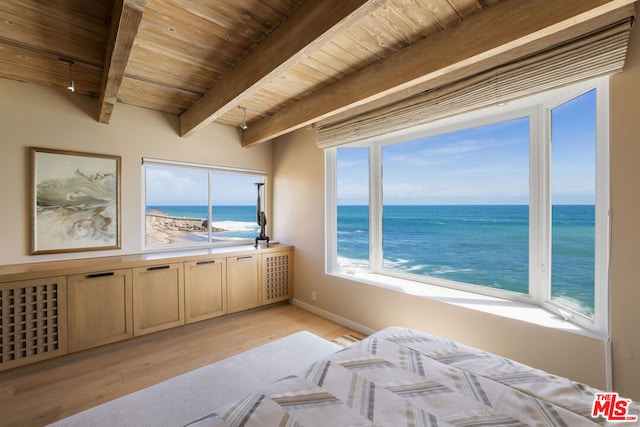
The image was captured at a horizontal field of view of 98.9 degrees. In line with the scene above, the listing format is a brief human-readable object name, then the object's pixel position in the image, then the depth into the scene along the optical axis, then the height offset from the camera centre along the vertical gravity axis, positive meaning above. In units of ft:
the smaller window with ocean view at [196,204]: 10.84 +0.40
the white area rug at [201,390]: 4.48 -3.22
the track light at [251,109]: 10.08 +3.92
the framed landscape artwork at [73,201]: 8.38 +0.40
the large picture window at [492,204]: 5.79 +0.27
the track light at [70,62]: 6.84 +3.87
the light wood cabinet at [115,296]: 7.20 -2.65
